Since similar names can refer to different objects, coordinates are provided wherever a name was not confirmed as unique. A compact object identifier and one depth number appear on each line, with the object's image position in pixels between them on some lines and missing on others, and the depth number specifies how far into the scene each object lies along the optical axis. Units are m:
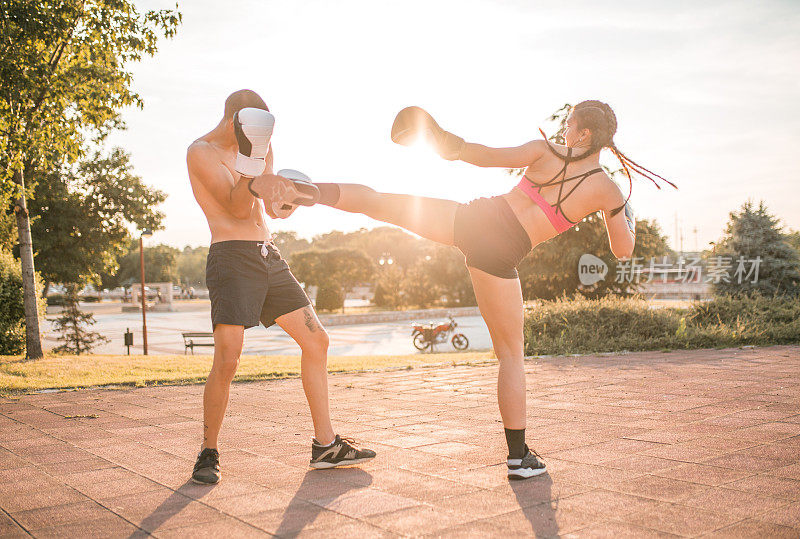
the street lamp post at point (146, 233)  21.95
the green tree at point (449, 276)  38.72
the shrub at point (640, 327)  10.84
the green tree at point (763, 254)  15.85
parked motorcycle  18.64
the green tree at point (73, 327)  15.23
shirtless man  3.02
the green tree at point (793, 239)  16.20
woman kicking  3.12
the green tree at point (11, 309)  12.88
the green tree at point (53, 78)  9.37
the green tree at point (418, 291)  38.12
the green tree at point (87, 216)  21.33
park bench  16.70
